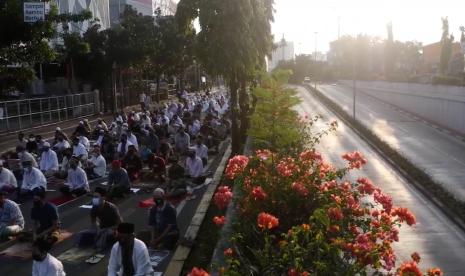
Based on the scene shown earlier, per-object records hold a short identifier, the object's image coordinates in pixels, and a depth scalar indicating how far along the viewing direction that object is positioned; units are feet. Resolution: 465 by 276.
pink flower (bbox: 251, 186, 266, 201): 30.86
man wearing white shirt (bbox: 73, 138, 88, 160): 69.67
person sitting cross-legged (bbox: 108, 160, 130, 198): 55.11
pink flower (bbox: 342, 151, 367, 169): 35.58
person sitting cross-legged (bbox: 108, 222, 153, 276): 30.35
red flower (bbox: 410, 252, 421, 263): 20.80
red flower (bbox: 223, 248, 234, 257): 22.22
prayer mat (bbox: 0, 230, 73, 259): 40.86
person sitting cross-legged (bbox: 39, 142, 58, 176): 66.74
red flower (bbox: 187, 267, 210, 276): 18.35
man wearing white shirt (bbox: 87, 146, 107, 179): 66.95
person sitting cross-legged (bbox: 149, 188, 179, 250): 40.14
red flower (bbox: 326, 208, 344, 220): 25.52
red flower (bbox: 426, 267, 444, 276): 18.86
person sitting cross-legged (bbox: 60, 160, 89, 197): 57.52
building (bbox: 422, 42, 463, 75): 276.51
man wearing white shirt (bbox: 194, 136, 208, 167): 70.49
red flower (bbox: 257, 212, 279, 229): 22.99
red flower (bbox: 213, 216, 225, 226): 26.76
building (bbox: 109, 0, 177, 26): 288.30
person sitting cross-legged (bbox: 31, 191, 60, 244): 41.45
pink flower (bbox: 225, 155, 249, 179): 36.24
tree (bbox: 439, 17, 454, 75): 214.28
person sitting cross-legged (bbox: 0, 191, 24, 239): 43.81
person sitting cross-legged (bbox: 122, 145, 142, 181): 64.85
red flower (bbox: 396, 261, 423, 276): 18.88
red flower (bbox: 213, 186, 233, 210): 30.69
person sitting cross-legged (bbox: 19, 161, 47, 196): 54.60
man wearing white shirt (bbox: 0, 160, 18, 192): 56.25
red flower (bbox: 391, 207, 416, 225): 25.23
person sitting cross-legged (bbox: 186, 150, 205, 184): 61.77
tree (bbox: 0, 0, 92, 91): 62.08
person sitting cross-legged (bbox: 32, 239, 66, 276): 30.04
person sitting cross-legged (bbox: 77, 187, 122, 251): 41.27
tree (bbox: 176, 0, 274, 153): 68.37
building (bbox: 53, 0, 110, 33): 161.79
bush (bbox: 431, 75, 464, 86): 116.59
